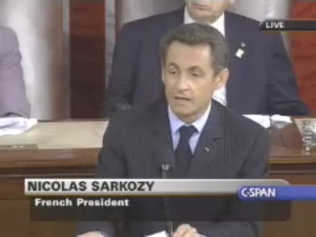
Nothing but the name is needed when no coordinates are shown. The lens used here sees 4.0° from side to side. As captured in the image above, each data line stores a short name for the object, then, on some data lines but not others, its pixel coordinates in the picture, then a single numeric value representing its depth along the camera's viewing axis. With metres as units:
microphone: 10.31
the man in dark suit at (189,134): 10.25
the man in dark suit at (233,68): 11.60
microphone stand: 10.30
